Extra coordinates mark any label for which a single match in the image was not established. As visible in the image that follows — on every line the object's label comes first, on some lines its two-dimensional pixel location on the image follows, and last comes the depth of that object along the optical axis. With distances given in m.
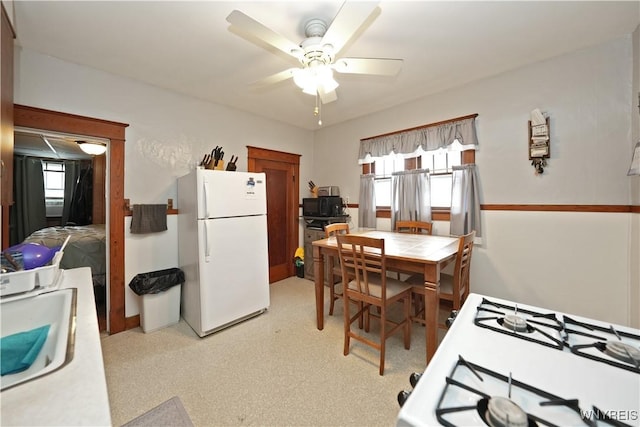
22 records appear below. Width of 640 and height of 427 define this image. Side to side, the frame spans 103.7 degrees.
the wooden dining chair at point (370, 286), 1.88
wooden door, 3.82
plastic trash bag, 2.46
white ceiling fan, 1.31
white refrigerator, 2.38
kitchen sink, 0.75
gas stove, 0.54
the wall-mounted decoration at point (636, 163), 1.68
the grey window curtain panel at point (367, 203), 3.55
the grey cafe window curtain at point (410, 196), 3.06
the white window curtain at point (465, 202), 2.69
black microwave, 3.73
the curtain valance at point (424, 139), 2.74
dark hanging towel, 2.56
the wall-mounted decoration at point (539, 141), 2.31
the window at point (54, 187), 5.17
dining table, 1.83
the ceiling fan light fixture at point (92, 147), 3.31
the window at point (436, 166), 2.96
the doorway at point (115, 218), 2.44
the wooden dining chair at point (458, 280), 1.94
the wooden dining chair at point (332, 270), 2.66
